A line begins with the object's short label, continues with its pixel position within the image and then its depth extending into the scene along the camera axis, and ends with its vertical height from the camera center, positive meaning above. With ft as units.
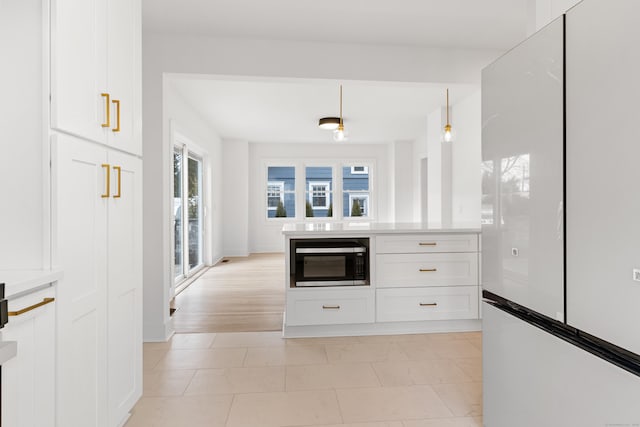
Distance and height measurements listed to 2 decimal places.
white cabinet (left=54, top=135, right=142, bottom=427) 3.98 -0.97
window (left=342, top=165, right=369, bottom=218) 27.37 +1.69
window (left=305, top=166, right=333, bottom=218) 27.17 +1.67
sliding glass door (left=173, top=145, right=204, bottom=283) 16.30 +0.06
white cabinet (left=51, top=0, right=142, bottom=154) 3.86 +1.90
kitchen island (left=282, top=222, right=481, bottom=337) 9.80 -2.24
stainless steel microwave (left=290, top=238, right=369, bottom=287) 9.83 -1.46
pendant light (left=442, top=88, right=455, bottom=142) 13.69 +3.12
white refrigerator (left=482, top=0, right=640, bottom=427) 3.20 -0.11
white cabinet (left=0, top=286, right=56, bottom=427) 3.18 -1.51
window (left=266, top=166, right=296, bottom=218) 26.76 +1.61
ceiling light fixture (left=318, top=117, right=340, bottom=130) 18.51 +4.88
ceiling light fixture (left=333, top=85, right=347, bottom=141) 13.47 +3.12
